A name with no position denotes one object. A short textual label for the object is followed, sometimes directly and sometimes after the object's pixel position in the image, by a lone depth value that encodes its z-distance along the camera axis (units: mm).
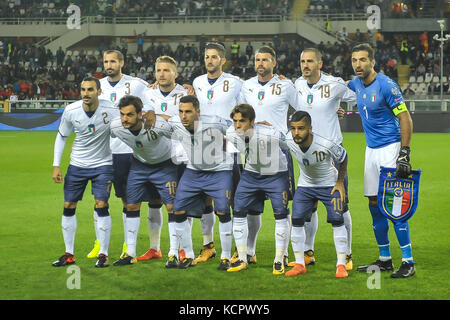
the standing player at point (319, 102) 15844
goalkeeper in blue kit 14609
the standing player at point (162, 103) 16516
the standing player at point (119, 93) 17312
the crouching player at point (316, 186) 14680
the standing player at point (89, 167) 16047
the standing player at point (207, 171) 15547
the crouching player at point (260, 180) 15203
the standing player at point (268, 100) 16406
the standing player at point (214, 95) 16766
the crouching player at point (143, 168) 15836
